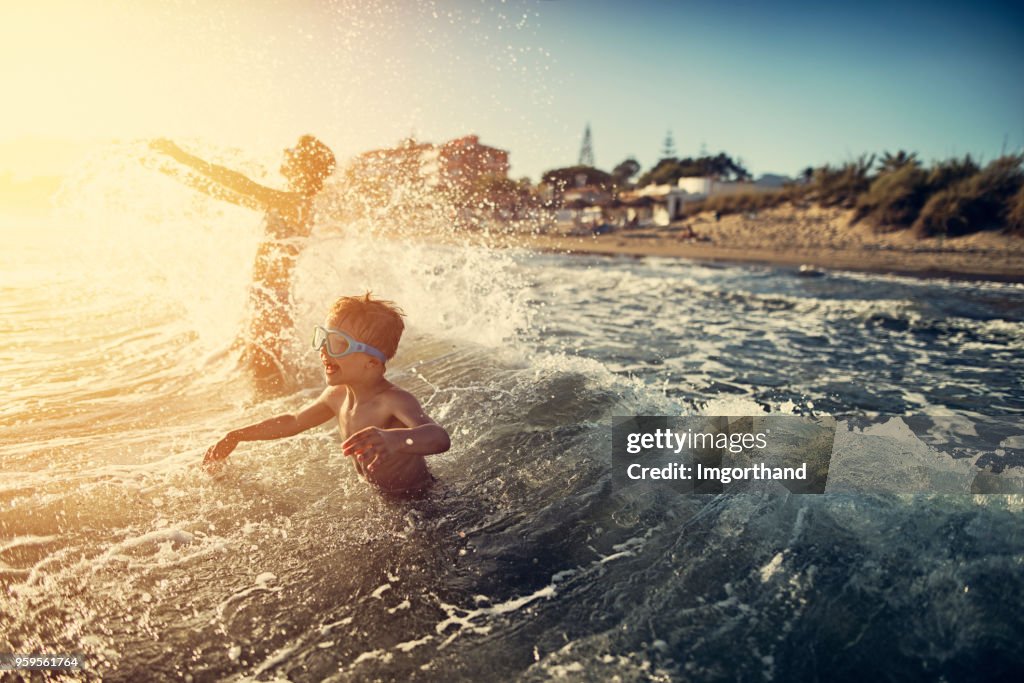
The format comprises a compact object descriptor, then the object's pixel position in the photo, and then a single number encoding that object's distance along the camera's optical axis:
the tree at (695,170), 65.50
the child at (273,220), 5.13
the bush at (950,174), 23.20
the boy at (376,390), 2.36
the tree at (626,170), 79.94
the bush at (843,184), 27.61
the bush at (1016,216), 19.05
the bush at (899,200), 23.23
